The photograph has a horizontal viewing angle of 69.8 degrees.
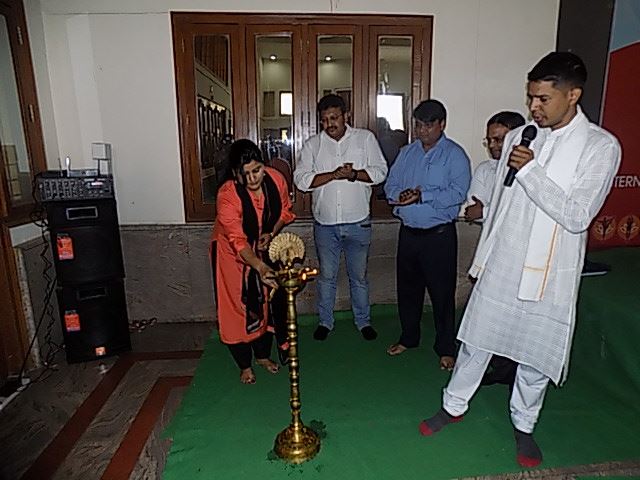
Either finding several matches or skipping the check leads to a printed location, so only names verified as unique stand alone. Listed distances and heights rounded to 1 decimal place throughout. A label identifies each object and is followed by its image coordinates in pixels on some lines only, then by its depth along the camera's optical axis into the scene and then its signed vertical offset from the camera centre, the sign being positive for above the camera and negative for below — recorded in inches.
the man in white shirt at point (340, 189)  116.6 -11.6
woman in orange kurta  91.0 -18.9
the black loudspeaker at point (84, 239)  113.0 -23.0
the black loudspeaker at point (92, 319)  115.8 -43.7
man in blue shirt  100.5 -15.1
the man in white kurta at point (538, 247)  63.7 -15.8
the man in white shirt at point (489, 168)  100.6 -6.1
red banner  131.1 -3.2
